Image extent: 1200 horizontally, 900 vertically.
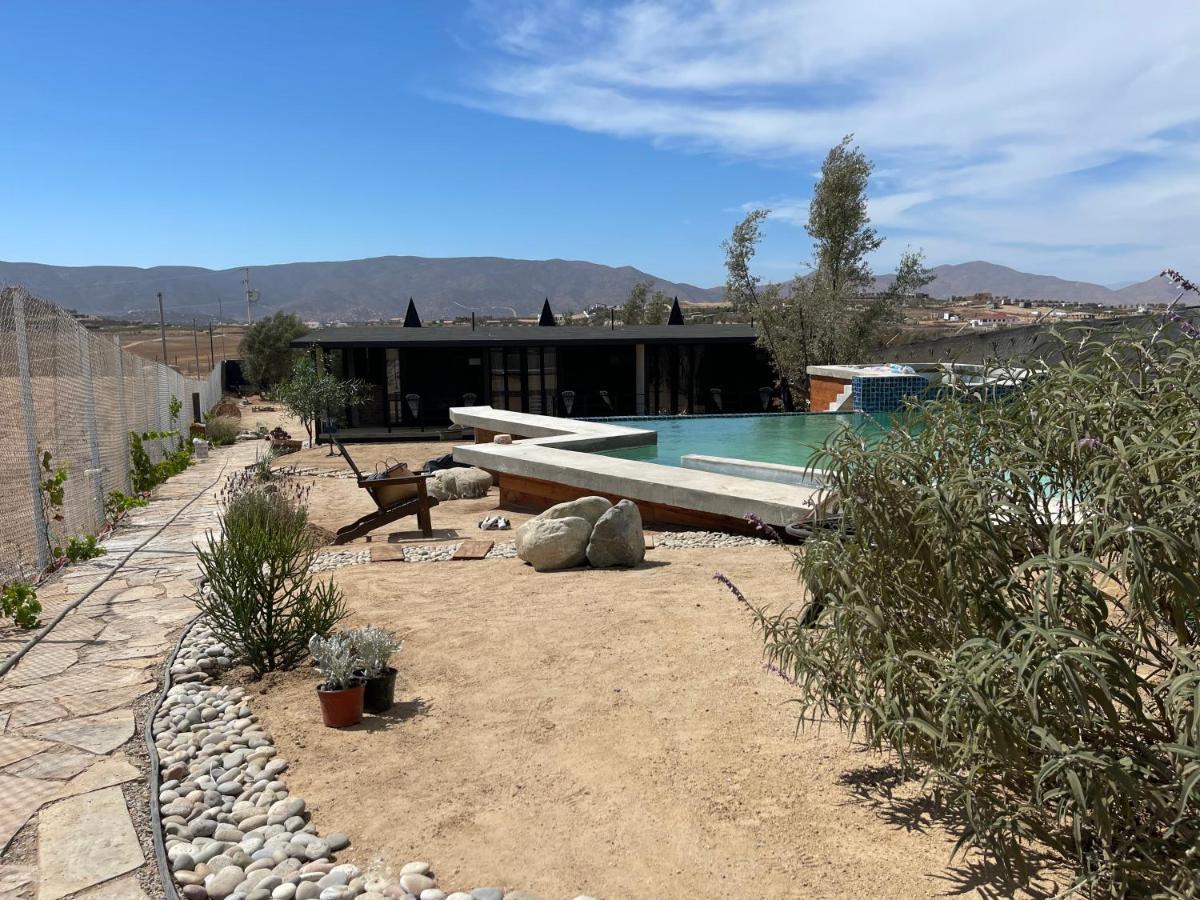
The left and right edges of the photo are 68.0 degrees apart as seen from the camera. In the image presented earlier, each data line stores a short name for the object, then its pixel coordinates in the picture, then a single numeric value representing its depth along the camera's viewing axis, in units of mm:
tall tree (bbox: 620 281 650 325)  49594
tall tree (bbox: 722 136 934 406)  20562
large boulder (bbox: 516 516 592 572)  6602
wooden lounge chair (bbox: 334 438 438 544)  8508
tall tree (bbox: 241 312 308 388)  37188
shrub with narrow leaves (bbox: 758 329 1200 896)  1873
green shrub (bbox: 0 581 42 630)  5305
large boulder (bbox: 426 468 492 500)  11047
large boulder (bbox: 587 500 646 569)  6594
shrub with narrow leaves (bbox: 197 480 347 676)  4535
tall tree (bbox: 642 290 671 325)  46147
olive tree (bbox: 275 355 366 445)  18406
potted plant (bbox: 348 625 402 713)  3971
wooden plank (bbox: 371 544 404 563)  7434
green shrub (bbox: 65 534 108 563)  7227
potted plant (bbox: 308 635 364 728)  3828
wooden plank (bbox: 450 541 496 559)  7344
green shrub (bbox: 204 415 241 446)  19984
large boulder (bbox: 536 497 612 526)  6832
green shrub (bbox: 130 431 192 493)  11570
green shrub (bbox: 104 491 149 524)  9379
